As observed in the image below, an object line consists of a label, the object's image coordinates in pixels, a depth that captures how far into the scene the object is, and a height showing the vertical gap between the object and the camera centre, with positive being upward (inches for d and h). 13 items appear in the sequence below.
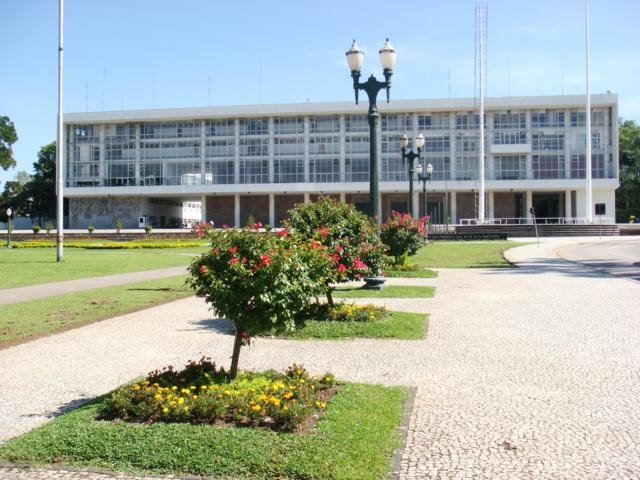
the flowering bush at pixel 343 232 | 445.7 +4.5
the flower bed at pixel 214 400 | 206.8 -54.6
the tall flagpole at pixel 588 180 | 2439.2 +222.9
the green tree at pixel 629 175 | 3329.2 +329.0
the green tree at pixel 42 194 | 3619.6 +252.2
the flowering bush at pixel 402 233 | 881.5 +7.4
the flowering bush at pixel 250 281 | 227.6 -15.3
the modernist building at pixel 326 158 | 2903.5 +384.5
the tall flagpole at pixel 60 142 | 1087.6 +170.1
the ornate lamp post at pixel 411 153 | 1150.6 +169.2
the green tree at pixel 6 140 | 1481.3 +231.3
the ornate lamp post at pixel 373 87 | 520.7 +133.0
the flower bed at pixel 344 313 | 433.2 -51.5
